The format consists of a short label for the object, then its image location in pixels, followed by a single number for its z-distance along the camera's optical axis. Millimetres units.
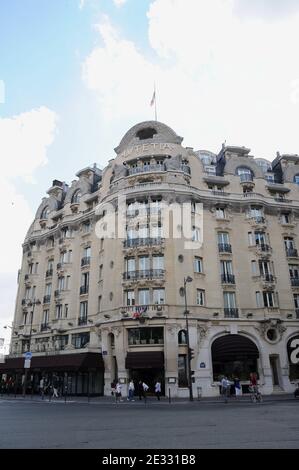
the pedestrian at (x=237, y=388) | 27819
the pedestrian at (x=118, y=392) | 25056
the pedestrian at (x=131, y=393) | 26594
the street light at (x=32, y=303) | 40562
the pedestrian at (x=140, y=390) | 27144
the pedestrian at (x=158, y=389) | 26047
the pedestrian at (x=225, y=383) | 25591
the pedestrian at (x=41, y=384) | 33862
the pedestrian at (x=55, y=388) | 32094
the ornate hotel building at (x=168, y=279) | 30672
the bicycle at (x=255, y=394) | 22973
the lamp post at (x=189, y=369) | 24719
